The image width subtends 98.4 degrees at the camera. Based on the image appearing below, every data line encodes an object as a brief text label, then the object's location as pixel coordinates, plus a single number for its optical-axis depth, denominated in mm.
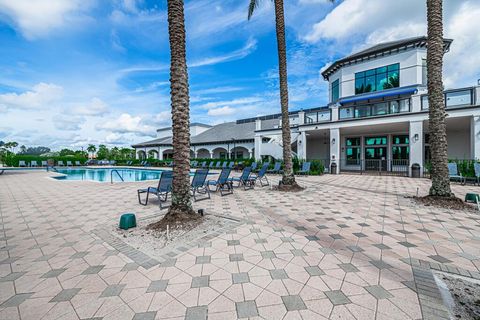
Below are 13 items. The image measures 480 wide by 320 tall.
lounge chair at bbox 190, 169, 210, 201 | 7699
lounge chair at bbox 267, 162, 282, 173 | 17312
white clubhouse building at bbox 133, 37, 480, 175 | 13891
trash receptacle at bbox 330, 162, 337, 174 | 17141
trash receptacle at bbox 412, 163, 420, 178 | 13744
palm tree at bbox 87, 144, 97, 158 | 64062
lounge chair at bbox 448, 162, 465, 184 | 10702
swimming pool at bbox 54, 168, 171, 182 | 20283
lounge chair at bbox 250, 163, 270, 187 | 10987
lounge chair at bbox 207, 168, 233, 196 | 8781
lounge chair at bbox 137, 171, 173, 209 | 6578
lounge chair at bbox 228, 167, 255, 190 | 9921
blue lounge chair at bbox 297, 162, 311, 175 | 15836
